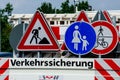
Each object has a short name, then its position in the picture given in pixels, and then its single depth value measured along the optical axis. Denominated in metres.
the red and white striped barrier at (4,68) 8.71
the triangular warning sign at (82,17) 9.74
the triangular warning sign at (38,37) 9.22
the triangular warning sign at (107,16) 10.05
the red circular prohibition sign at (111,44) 9.05
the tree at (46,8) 121.65
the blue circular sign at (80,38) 8.75
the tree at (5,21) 72.40
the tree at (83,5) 121.31
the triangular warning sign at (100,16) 10.02
